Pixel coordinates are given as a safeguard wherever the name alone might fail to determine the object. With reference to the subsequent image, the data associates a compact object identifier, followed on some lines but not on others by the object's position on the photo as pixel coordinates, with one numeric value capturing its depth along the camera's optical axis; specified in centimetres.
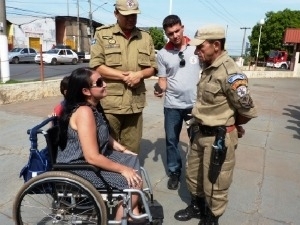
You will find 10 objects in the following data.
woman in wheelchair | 166
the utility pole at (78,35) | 2993
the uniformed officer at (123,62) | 219
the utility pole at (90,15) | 2852
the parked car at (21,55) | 1818
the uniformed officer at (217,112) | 173
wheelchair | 163
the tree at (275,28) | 3066
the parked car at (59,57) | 1871
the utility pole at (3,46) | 625
